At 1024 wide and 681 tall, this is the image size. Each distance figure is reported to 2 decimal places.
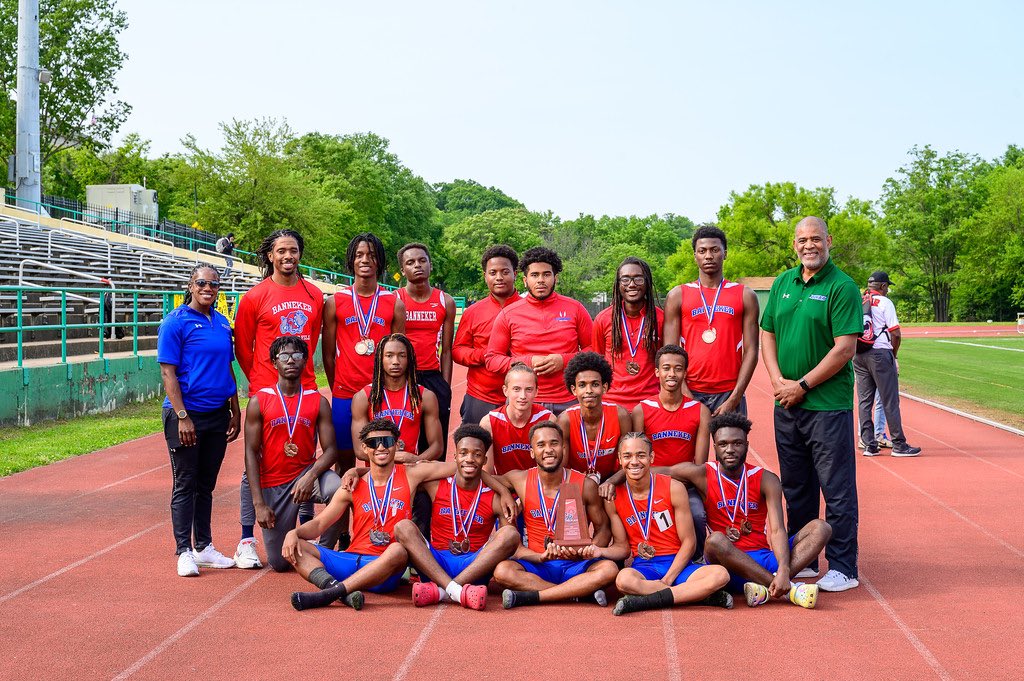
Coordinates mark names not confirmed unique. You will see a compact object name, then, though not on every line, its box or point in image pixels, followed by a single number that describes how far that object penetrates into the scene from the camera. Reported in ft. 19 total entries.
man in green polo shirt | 18.56
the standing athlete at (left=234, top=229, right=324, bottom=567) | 20.99
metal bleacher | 50.47
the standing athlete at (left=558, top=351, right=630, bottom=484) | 19.43
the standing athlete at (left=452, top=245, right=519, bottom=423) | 22.54
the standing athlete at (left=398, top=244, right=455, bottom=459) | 22.76
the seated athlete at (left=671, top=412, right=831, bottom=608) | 17.54
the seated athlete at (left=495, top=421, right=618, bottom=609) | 17.47
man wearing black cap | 34.88
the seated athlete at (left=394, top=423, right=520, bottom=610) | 17.61
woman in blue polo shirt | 19.85
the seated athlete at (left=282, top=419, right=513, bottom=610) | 17.67
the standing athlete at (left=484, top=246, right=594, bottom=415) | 21.16
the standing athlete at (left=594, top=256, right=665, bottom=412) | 20.90
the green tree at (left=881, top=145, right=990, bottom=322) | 238.27
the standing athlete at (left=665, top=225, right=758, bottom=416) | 20.48
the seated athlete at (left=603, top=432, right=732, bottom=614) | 17.30
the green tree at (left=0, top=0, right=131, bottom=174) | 154.20
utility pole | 105.91
